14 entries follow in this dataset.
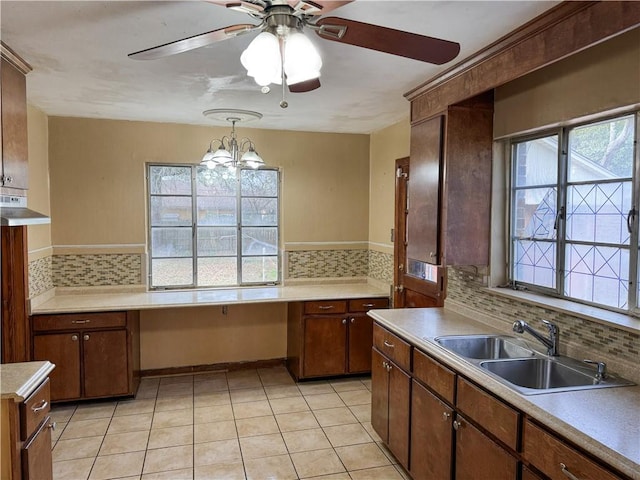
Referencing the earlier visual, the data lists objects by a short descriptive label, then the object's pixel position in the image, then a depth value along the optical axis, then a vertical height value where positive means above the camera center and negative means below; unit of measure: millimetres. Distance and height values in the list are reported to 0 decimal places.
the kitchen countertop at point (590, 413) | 1311 -669
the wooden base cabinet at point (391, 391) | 2602 -1087
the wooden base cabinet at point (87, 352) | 3521 -1087
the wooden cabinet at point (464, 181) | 2771 +242
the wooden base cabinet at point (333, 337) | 4094 -1104
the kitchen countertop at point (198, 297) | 3646 -717
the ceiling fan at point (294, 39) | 1441 +632
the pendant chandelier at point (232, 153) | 3654 +554
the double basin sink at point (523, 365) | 1887 -700
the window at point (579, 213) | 2053 +38
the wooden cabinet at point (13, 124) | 2381 +534
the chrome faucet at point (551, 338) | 2147 -581
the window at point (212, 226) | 4348 -77
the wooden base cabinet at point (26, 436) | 1816 -949
